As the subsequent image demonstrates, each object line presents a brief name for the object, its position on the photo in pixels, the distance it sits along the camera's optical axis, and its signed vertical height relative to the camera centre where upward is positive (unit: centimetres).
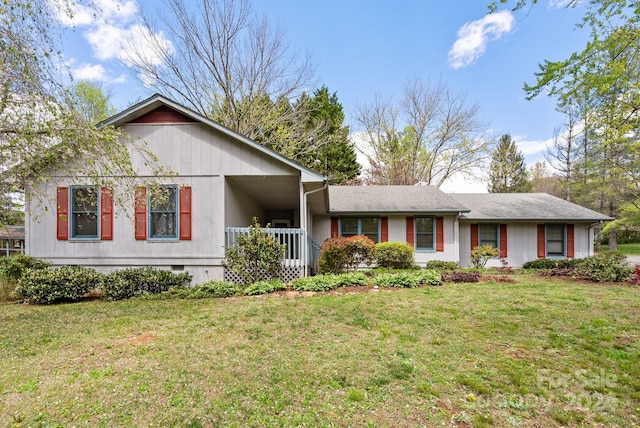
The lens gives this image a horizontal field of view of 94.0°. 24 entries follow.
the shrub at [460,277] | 901 -194
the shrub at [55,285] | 724 -170
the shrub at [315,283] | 799 -188
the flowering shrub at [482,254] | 1301 -179
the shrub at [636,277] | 809 -179
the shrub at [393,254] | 1154 -157
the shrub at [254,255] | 822 -111
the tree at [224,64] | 1639 +871
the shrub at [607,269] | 886 -169
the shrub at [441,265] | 1247 -215
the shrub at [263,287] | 780 -193
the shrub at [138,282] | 766 -176
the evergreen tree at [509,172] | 3148 +437
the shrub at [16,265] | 782 -131
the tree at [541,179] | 3526 +420
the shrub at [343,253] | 980 -130
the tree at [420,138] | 2441 +650
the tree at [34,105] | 460 +186
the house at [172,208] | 862 +23
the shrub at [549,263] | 1280 -219
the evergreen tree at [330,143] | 2195 +564
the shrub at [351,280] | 842 -187
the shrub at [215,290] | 768 -197
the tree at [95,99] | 1931 +794
